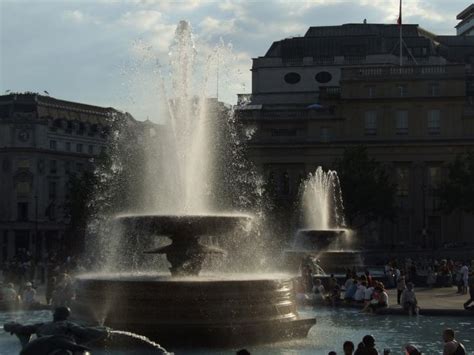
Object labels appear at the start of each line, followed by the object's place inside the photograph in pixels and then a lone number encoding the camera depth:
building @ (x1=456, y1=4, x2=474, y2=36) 127.12
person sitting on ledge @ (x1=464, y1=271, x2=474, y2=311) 30.40
